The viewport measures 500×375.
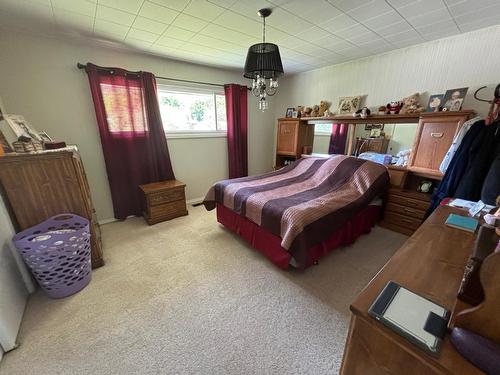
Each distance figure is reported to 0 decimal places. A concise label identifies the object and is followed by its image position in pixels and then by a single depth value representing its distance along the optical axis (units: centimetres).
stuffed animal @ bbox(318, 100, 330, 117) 340
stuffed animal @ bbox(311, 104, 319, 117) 347
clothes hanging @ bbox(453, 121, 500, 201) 185
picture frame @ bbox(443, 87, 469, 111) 215
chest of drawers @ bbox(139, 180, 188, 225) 282
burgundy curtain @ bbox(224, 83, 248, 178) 362
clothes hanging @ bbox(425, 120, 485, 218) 195
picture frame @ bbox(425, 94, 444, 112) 229
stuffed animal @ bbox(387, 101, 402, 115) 257
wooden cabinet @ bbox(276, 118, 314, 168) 364
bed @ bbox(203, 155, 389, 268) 179
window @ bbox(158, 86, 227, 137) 325
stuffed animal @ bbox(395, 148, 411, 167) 266
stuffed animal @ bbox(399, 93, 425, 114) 246
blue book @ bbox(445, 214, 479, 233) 125
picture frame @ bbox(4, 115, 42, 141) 173
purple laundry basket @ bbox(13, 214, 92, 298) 149
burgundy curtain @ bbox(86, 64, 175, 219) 258
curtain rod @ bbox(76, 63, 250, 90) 239
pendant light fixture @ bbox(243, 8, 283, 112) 168
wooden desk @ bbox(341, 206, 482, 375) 59
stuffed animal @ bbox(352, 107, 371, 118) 283
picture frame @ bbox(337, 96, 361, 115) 305
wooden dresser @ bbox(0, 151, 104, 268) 155
